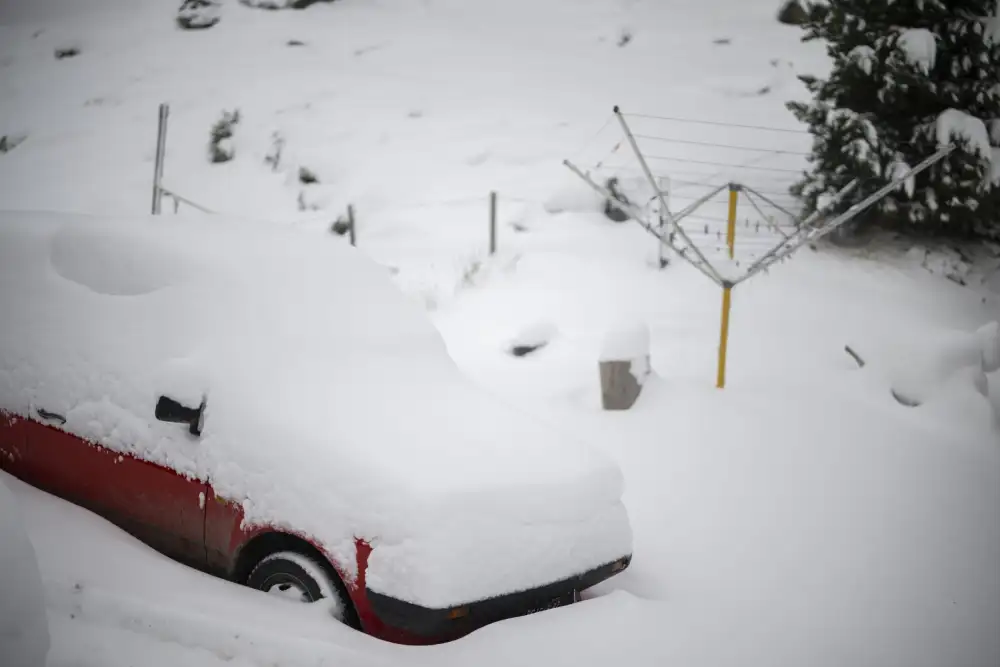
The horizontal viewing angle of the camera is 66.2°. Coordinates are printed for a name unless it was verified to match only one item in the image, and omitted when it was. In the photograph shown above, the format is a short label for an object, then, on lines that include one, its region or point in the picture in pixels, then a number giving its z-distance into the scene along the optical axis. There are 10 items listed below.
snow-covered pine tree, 9.24
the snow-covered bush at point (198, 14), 21.77
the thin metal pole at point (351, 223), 12.02
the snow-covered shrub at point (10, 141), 17.41
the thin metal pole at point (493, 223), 11.52
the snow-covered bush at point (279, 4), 22.27
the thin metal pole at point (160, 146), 8.86
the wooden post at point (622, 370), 6.33
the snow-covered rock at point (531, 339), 8.61
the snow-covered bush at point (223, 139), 16.75
